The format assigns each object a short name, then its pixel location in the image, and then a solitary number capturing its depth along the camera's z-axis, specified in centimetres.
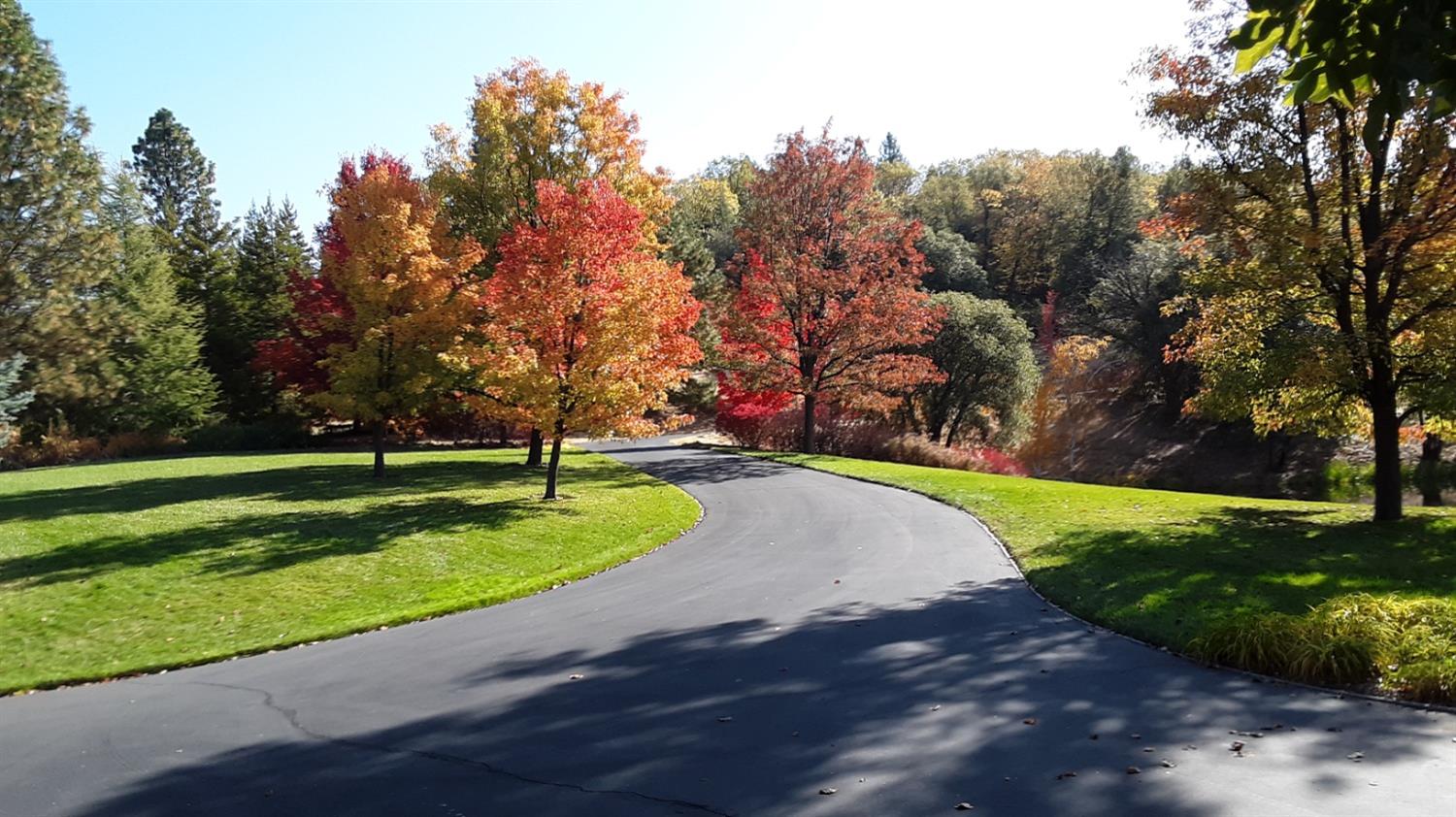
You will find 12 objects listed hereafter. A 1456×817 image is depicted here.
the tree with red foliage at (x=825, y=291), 2967
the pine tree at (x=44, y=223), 2681
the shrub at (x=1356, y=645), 649
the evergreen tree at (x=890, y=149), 13850
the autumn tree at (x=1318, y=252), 1315
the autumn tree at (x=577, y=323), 1836
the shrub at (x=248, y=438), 3622
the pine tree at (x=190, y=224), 4253
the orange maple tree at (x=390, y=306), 2144
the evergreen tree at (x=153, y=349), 3591
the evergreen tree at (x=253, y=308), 4091
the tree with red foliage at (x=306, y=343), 2484
